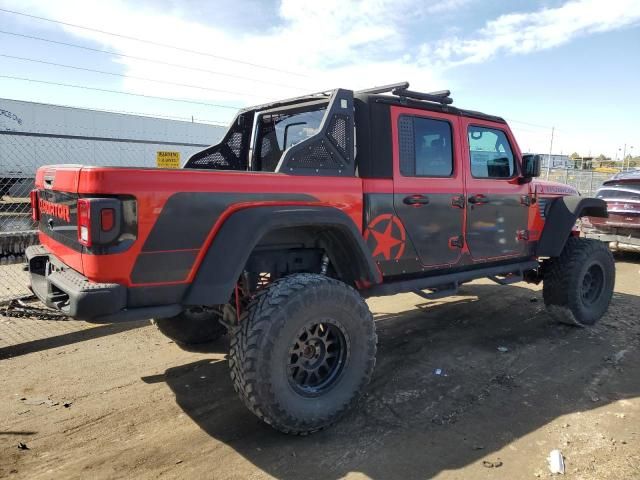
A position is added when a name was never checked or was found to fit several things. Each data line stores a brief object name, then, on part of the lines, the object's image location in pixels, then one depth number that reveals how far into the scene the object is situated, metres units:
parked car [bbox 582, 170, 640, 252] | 8.80
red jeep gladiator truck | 2.59
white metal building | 11.04
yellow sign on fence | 7.13
